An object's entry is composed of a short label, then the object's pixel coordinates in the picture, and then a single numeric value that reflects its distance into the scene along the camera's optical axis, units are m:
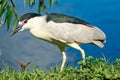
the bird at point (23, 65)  11.42
